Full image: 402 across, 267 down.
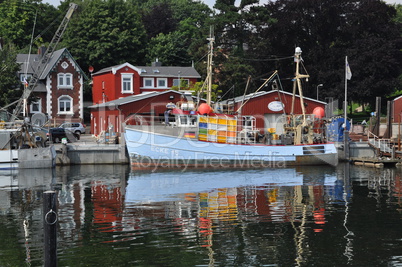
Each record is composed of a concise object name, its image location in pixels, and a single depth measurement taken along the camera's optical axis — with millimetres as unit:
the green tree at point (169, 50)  89438
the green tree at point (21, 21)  90062
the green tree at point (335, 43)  73188
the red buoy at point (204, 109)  45188
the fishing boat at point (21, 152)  44281
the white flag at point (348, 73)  51988
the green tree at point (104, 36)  85188
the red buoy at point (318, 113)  50688
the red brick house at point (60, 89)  73750
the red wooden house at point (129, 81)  67488
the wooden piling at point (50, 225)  14859
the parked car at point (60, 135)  57938
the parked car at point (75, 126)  65250
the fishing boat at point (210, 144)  45312
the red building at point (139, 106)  57750
